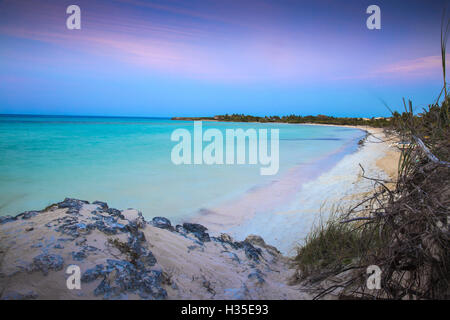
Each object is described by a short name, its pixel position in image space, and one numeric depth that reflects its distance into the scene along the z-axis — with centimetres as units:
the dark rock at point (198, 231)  324
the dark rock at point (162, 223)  330
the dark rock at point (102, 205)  294
